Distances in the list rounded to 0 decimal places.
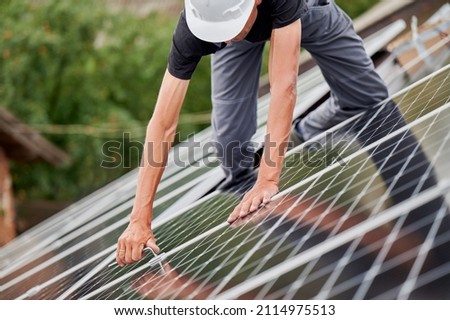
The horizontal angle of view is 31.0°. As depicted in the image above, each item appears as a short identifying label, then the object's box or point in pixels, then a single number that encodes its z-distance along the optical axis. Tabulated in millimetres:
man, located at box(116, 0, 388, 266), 2818
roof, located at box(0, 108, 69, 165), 9039
